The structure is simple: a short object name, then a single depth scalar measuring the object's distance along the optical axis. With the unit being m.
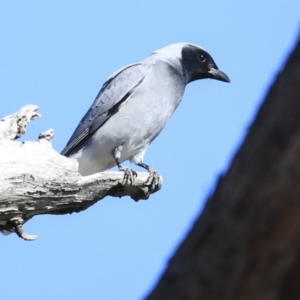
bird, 15.56
